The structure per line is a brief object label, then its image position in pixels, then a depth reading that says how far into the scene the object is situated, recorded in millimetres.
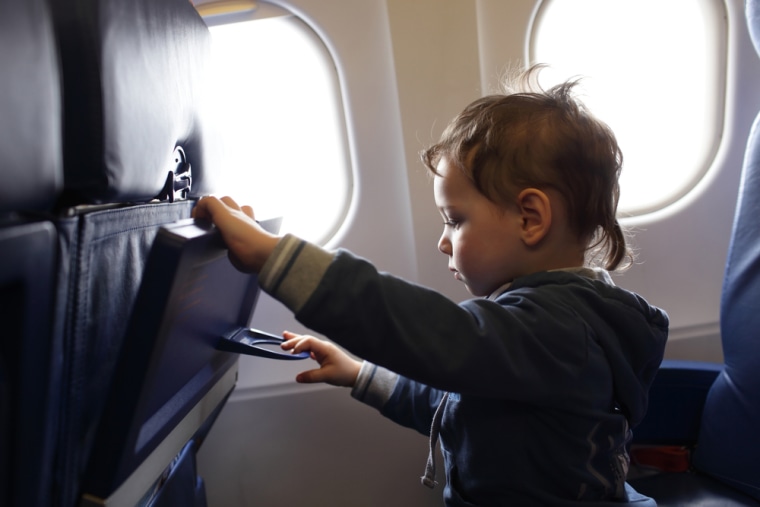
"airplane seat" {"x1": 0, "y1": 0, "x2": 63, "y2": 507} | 452
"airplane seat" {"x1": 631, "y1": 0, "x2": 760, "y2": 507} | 1279
